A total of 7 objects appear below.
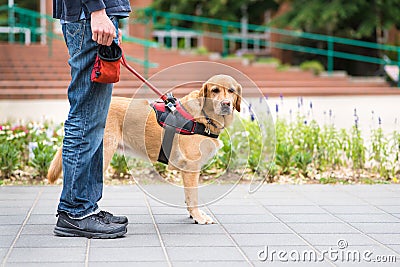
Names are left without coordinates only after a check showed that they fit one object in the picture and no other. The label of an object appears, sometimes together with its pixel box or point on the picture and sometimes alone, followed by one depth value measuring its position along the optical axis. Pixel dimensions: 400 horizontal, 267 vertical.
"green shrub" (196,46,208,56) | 21.19
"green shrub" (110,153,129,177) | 6.95
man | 4.41
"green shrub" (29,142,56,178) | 6.81
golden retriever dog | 4.77
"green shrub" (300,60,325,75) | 20.36
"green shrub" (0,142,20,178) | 6.80
